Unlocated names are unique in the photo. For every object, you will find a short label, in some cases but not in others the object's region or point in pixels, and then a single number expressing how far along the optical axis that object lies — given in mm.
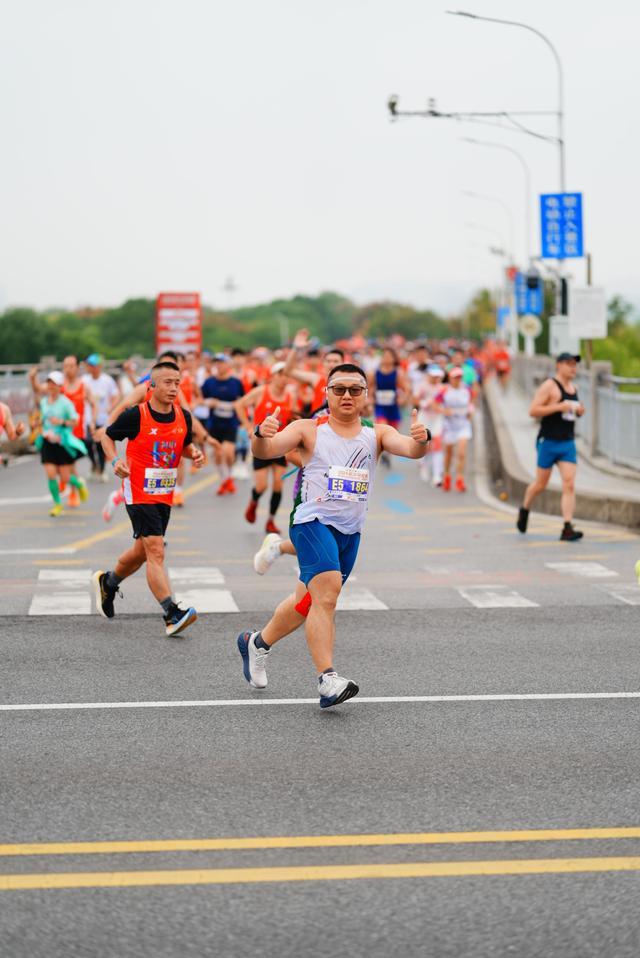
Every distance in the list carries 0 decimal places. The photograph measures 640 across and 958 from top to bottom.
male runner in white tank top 8250
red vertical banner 63562
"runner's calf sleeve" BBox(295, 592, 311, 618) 8531
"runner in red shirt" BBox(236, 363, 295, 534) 17656
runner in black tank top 16406
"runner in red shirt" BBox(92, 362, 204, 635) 10727
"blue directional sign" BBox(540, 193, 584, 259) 33594
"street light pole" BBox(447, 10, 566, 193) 37562
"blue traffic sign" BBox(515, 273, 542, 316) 61469
